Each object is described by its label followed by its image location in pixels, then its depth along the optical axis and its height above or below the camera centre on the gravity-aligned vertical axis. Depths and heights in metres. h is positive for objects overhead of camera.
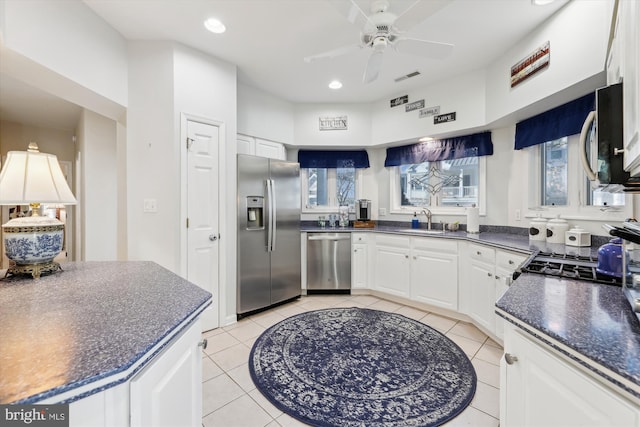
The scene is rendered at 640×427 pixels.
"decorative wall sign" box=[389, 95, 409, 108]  3.53 +1.47
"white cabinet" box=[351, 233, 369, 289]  3.61 -0.67
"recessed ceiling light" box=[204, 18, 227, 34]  2.15 +1.51
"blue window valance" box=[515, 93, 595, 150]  2.16 +0.78
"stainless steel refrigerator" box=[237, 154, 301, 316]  2.91 -0.26
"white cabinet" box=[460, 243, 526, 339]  2.25 -0.66
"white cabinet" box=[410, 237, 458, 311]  2.87 -0.69
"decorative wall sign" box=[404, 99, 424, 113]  3.40 +1.34
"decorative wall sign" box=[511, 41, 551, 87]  2.13 +1.23
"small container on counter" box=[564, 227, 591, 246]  2.15 -0.22
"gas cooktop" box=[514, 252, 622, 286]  1.32 -0.32
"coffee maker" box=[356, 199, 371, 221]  4.01 +0.02
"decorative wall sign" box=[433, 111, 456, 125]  3.14 +1.10
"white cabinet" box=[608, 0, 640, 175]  0.83 +0.44
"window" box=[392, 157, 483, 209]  3.43 +0.37
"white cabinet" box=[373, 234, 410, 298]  3.26 -0.69
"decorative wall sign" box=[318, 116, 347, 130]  3.90 +1.27
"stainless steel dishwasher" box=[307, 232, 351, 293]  3.63 -0.69
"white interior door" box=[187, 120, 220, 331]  2.53 -0.01
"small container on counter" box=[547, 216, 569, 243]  2.30 -0.17
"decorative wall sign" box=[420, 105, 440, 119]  3.27 +1.22
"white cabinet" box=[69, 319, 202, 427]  0.62 -0.51
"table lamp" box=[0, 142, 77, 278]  1.25 +0.04
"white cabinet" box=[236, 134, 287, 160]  3.33 +0.83
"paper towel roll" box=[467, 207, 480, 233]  3.09 -0.11
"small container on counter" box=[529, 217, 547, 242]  2.41 -0.18
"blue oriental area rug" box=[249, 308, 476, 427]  1.59 -1.18
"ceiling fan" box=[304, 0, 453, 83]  1.60 +1.21
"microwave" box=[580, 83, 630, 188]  1.05 +0.29
